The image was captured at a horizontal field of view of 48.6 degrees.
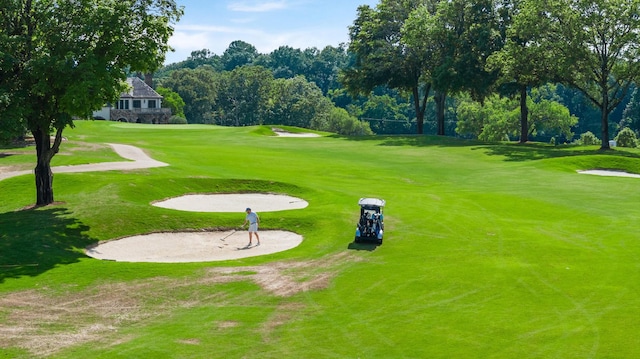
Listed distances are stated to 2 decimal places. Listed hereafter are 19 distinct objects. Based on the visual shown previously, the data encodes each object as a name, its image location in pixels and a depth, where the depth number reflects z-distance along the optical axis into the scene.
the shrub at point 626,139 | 113.38
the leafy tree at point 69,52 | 31.55
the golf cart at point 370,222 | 31.08
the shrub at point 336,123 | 166.75
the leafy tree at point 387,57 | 97.88
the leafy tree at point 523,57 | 75.38
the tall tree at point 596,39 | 69.75
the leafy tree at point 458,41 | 87.25
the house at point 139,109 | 134.75
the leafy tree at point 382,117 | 194.05
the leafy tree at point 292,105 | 165.50
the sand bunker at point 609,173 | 55.73
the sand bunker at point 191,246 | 29.95
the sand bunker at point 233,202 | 38.56
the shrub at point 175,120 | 137.38
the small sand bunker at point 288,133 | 97.46
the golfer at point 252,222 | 32.25
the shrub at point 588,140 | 130.12
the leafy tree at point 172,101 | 153.88
